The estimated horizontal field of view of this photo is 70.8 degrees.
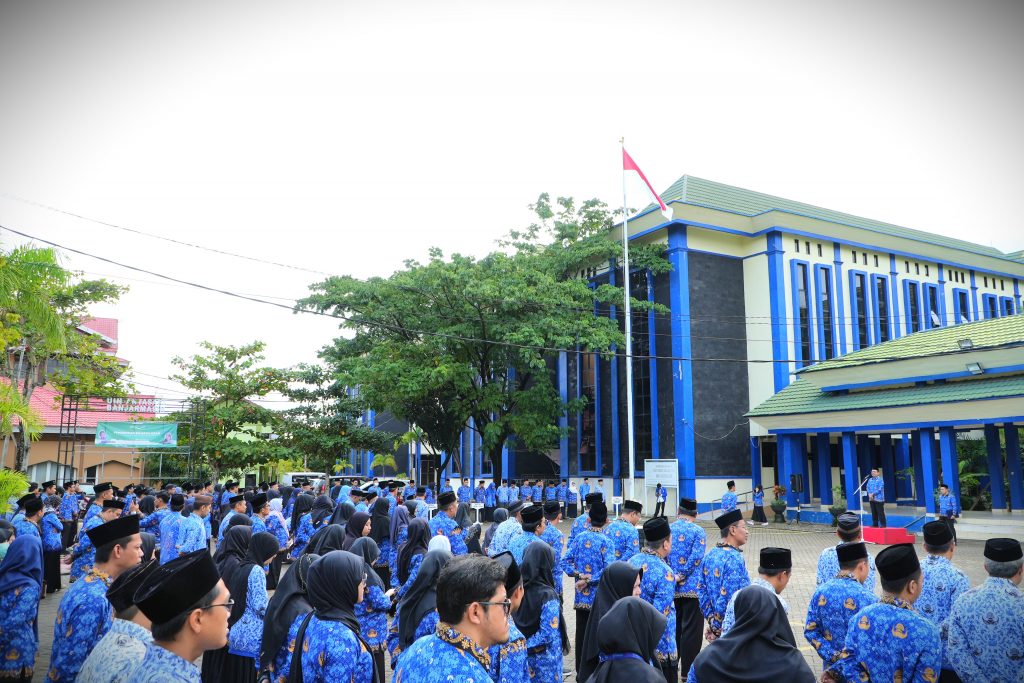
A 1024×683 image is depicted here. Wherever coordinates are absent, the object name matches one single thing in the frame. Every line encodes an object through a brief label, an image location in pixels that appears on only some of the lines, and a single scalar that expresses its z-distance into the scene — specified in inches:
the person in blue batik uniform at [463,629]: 107.1
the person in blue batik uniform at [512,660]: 186.7
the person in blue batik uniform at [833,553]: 236.2
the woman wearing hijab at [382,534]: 435.8
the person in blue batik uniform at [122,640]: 118.4
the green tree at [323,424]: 1274.6
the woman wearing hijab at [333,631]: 156.4
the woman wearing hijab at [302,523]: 459.8
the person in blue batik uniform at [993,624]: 173.2
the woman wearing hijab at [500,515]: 413.0
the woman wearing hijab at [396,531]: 437.7
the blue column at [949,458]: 817.5
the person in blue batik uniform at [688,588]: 297.6
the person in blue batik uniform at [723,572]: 252.7
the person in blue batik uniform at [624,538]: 313.4
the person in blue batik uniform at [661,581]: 251.0
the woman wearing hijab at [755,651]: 157.5
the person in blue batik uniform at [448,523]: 364.5
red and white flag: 944.3
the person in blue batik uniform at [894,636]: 162.6
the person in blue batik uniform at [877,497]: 821.2
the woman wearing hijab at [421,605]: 213.9
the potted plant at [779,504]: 1015.0
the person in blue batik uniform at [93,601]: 181.9
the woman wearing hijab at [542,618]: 224.7
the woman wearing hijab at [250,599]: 227.8
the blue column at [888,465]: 1079.2
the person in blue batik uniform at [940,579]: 211.0
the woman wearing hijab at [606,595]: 198.4
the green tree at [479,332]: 1096.2
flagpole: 948.0
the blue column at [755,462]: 1175.0
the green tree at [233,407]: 1131.4
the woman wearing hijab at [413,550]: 305.4
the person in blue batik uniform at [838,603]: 198.1
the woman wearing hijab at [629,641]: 139.9
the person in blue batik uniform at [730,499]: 827.5
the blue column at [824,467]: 1012.5
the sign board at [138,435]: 988.6
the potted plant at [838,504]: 924.6
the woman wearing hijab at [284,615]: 190.9
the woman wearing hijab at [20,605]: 224.8
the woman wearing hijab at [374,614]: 222.7
